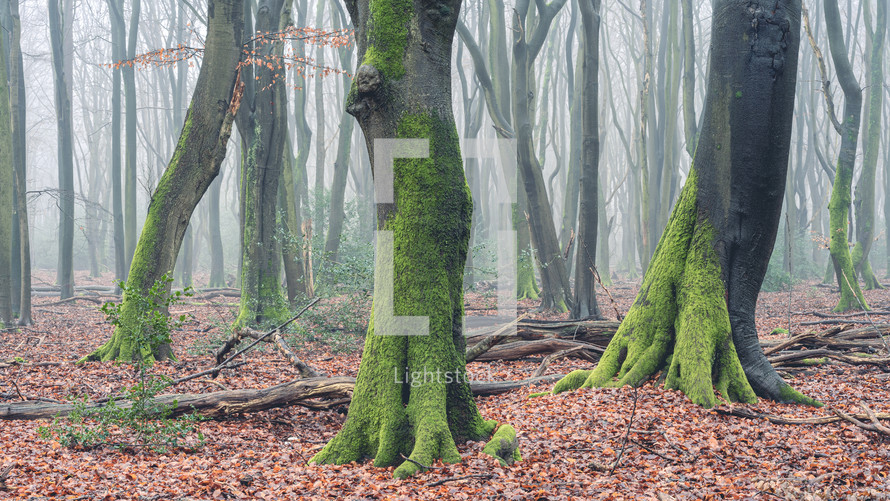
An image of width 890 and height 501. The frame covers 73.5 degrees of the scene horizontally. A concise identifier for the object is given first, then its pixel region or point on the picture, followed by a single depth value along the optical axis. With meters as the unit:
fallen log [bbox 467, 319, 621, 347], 8.76
